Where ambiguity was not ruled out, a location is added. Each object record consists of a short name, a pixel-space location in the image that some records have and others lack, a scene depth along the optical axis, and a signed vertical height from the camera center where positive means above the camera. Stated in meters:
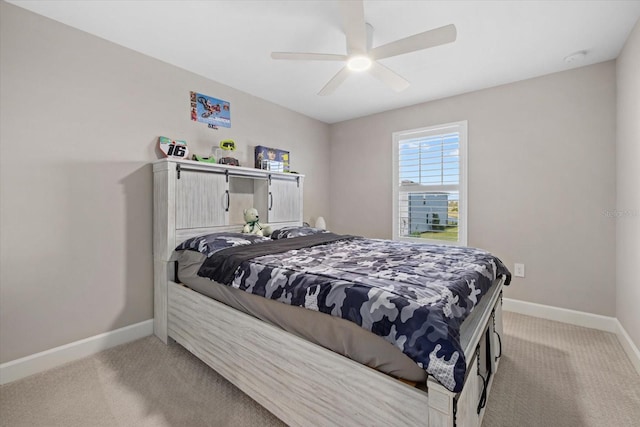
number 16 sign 2.49 +0.57
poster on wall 2.78 +1.04
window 3.36 +0.35
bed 1.03 -0.66
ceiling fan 1.59 +1.06
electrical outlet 2.97 -0.63
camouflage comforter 0.96 -0.36
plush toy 2.82 -0.13
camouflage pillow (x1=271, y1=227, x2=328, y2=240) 2.83 -0.23
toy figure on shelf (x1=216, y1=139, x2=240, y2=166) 2.83 +0.61
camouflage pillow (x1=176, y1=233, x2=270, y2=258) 2.07 -0.25
